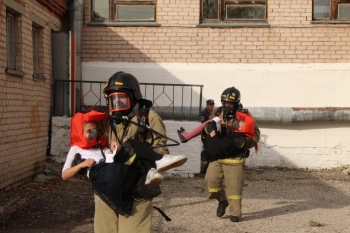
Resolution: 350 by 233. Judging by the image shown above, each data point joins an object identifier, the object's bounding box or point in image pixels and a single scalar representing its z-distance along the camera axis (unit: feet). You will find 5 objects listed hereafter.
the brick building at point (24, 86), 34.30
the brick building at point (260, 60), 50.98
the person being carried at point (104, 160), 15.92
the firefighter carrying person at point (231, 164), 29.07
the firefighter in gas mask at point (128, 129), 16.52
